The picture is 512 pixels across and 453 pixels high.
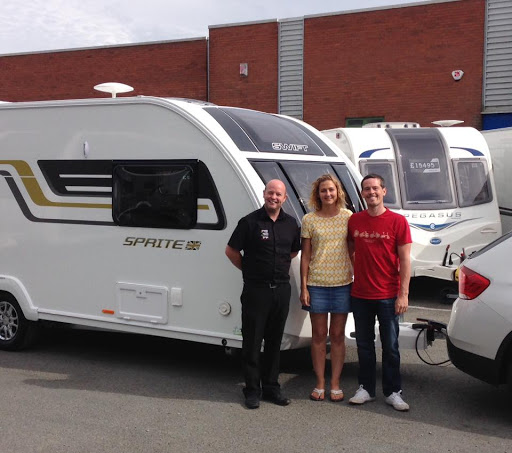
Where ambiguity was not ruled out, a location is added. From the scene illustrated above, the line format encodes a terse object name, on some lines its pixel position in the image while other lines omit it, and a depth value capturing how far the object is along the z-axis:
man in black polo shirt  5.38
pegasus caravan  10.52
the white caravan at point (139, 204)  5.98
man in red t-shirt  5.25
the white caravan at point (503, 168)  11.97
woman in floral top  5.45
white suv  4.98
